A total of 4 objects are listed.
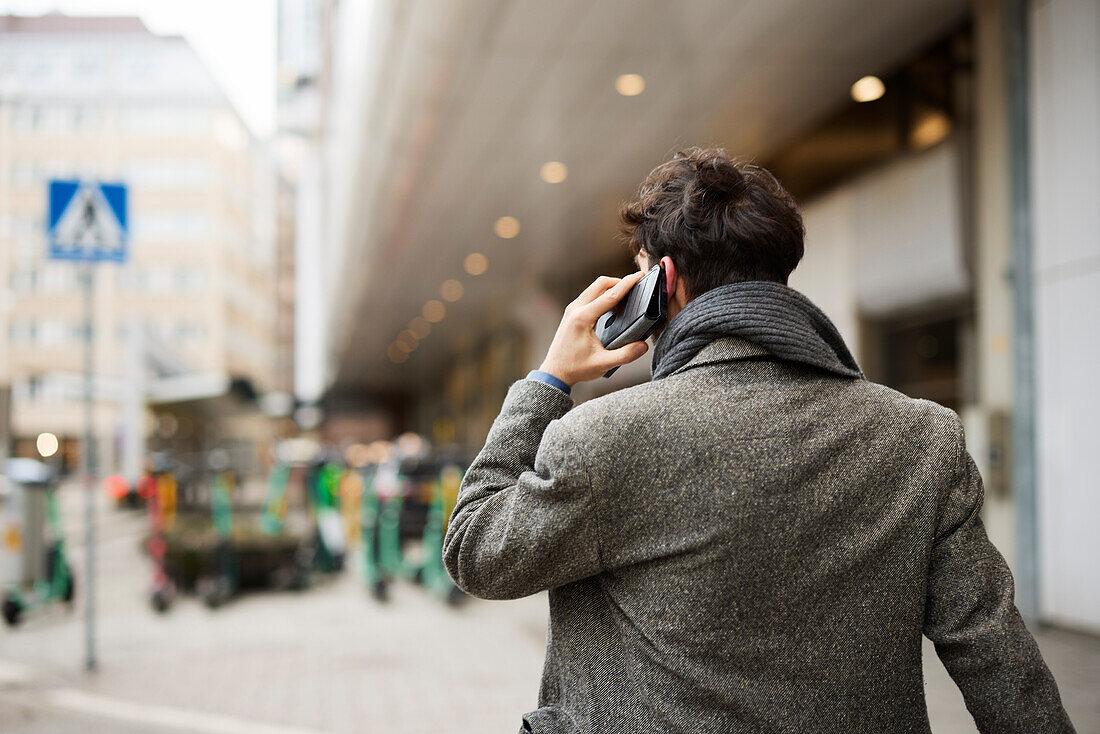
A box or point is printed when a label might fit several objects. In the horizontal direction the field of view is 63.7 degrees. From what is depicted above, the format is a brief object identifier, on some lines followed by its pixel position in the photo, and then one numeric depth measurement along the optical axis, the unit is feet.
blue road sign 18.94
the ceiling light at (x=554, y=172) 36.04
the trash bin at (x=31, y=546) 23.06
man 4.00
